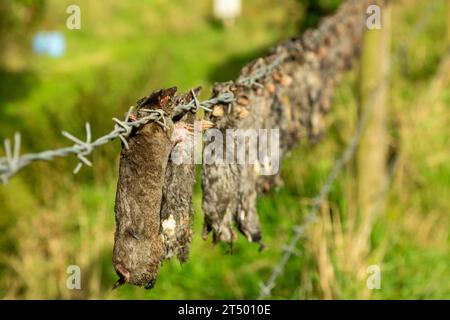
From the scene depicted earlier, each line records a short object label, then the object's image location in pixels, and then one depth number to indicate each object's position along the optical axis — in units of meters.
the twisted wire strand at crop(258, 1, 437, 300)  3.41
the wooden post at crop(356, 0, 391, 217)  4.05
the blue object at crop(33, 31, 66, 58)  9.77
